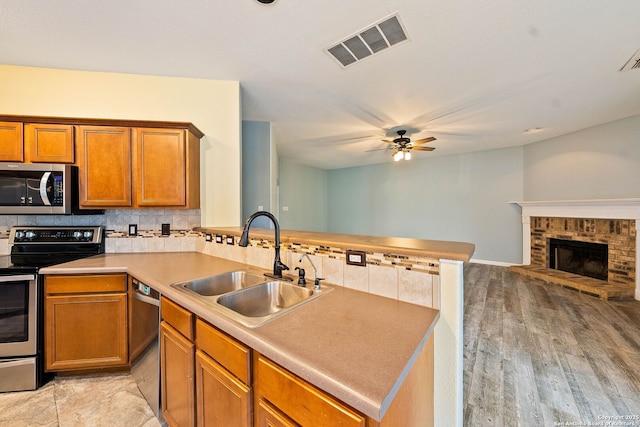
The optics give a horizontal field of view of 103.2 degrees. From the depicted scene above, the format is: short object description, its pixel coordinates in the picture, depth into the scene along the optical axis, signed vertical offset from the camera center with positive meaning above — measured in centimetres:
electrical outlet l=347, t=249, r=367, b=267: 133 -24
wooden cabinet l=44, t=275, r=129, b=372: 179 -78
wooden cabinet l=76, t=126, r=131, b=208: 212 +40
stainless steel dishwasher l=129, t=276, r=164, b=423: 152 -83
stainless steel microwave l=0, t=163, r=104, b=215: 201 +19
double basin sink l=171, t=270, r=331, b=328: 130 -45
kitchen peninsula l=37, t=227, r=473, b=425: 68 -43
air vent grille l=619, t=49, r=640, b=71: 223 +137
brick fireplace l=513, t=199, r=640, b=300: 369 -41
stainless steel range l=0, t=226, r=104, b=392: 173 -79
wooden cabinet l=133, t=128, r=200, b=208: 218 +40
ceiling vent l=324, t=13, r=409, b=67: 186 +137
